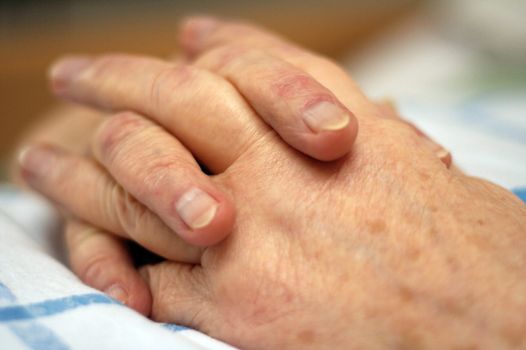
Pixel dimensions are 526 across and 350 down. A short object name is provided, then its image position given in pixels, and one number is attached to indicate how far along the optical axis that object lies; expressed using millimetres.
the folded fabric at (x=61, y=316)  271
